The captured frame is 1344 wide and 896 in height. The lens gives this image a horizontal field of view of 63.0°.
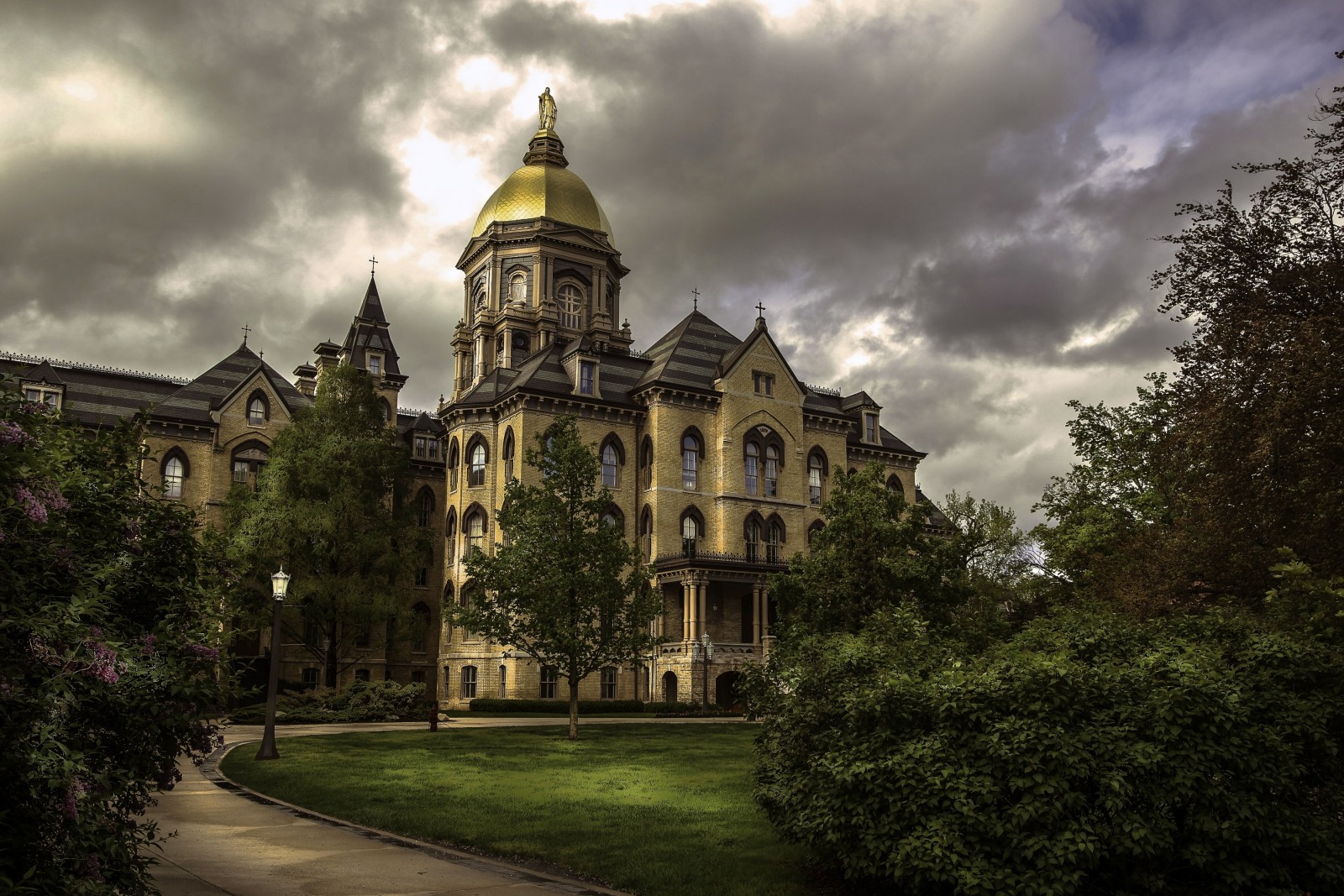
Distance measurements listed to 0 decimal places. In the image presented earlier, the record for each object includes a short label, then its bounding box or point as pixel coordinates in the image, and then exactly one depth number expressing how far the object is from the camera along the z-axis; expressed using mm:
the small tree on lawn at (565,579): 32969
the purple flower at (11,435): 7664
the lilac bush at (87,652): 6996
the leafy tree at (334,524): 45969
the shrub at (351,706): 39125
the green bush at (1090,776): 10578
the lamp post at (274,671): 24703
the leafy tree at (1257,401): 15922
